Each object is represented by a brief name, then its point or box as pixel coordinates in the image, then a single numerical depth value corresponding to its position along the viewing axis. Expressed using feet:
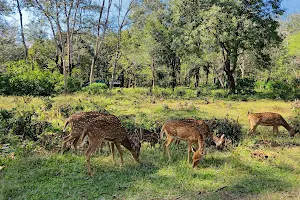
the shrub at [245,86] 71.15
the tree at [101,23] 86.07
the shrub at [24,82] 58.08
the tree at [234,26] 61.21
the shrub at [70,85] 66.14
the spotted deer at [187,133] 19.85
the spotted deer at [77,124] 20.99
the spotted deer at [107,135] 18.29
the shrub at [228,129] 27.73
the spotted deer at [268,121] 29.58
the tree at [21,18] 83.36
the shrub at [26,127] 24.98
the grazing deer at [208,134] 22.54
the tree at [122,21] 99.60
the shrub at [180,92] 70.64
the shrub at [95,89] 67.08
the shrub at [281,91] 65.37
